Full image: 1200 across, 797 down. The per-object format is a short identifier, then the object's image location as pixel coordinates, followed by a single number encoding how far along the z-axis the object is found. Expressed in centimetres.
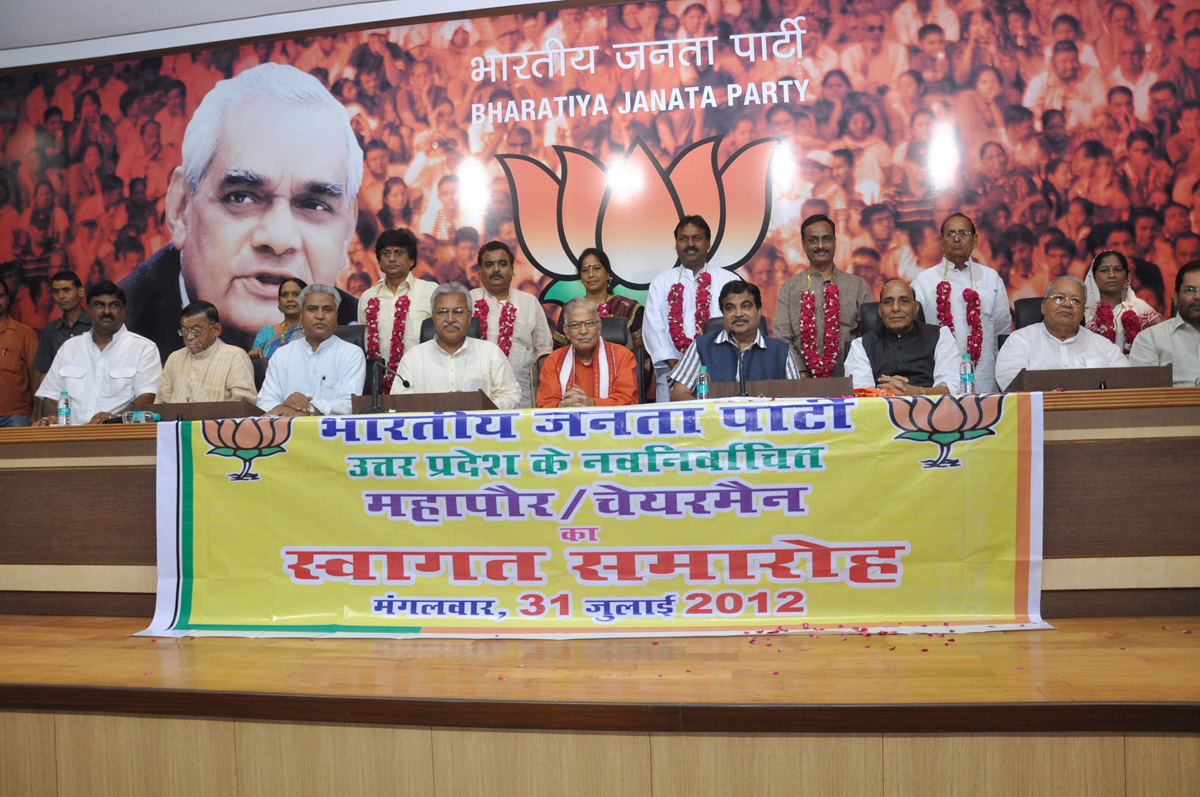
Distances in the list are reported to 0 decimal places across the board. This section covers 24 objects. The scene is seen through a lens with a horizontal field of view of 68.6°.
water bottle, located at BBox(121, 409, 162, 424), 320
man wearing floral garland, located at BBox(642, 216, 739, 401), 472
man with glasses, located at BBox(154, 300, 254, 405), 436
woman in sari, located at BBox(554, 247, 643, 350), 496
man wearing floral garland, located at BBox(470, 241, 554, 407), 474
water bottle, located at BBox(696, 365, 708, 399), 304
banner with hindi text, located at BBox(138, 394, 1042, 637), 256
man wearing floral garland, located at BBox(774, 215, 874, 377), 447
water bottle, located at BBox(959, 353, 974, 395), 317
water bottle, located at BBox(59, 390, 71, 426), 360
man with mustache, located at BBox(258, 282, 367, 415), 412
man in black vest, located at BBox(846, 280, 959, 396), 385
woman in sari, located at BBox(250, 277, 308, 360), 500
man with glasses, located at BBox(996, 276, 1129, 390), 377
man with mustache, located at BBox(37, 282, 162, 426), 440
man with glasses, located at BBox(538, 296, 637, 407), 394
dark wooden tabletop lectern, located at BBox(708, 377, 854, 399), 294
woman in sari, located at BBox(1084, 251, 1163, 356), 441
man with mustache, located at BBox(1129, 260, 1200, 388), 393
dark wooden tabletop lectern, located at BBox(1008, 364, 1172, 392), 275
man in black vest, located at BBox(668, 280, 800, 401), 375
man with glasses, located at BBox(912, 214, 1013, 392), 450
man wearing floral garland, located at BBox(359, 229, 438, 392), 489
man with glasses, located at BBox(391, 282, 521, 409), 392
